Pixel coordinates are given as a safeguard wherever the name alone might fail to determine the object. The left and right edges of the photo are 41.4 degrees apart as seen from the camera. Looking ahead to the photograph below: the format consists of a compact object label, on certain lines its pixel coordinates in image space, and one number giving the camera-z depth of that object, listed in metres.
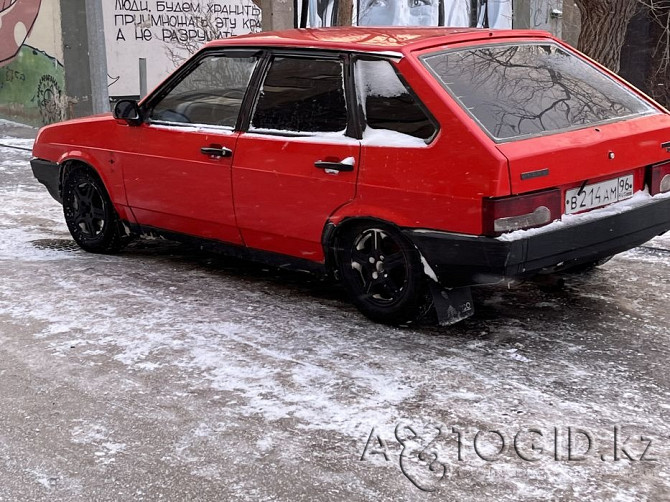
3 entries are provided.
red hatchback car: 4.34
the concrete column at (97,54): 11.37
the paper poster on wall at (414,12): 14.88
